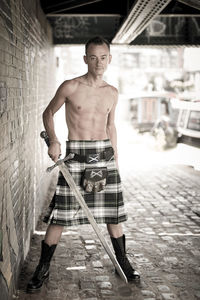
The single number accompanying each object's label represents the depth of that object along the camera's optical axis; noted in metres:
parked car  10.04
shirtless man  4.12
